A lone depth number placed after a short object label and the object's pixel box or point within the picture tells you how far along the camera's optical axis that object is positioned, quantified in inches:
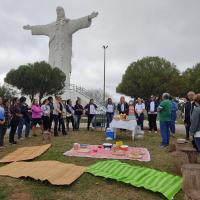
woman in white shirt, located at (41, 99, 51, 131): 341.7
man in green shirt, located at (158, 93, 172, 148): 284.6
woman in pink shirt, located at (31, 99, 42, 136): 343.3
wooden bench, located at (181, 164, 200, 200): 149.9
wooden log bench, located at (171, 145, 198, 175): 203.0
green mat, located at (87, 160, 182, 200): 171.0
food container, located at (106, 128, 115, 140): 337.1
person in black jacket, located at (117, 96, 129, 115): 388.6
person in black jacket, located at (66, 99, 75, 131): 401.7
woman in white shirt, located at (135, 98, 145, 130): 389.5
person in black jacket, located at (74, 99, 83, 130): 418.4
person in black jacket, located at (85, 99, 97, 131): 418.8
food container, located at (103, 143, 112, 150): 267.6
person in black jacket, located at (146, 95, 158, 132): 385.6
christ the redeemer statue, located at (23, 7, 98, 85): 996.8
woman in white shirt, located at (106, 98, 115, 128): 409.5
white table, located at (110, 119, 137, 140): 333.3
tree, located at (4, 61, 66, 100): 1090.4
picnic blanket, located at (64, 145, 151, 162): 240.3
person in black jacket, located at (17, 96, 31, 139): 332.4
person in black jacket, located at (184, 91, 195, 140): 323.2
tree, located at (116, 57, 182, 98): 1318.9
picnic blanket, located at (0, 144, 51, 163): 233.5
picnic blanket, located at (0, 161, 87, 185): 181.3
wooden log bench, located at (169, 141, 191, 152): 217.9
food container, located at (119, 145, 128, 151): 260.8
